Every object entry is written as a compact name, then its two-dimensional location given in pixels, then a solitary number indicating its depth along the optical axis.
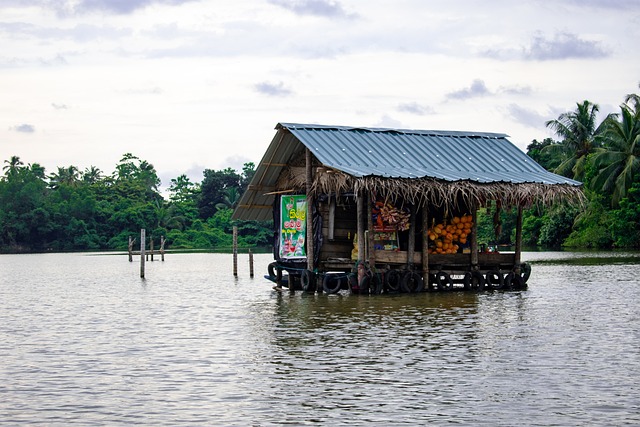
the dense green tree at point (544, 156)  69.36
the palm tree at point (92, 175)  117.12
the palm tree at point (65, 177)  111.56
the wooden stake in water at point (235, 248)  37.47
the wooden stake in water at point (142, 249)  40.38
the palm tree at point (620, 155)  57.38
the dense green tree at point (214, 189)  104.69
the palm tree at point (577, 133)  65.00
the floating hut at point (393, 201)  25.39
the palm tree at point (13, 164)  105.04
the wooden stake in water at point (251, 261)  37.66
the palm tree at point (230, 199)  99.62
